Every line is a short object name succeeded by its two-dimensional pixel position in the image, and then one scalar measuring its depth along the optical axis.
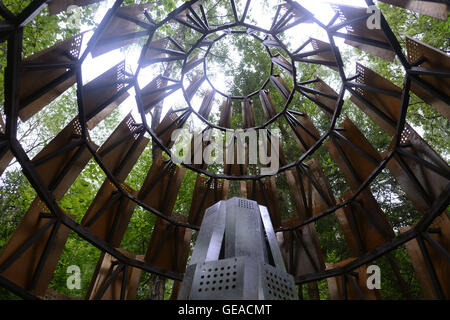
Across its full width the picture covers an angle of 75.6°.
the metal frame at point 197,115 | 8.06
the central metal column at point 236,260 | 4.12
